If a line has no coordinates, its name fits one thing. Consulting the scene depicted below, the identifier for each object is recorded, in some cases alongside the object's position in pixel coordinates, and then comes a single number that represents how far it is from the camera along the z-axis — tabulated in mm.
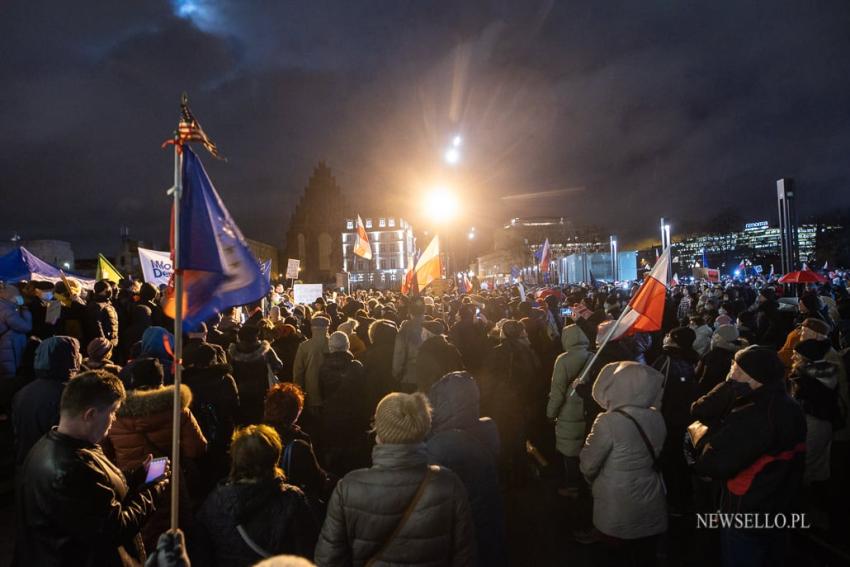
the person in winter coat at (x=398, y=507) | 2611
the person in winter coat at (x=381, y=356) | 7031
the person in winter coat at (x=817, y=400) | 4789
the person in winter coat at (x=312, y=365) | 7125
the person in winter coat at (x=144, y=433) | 3605
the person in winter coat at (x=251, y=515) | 2814
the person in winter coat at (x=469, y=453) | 3416
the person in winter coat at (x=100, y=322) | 7910
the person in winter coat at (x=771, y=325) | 9562
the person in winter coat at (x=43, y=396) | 4242
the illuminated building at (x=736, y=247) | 69562
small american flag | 2930
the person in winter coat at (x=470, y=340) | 8281
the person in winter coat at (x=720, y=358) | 5812
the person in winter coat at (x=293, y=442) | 3725
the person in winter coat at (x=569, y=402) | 5832
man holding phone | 2551
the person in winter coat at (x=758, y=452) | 3391
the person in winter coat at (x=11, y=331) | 6840
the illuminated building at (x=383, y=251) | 89688
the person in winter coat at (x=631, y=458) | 3727
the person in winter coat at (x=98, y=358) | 5137
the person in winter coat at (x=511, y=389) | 6070
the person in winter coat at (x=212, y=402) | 4867
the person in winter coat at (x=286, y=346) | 8438
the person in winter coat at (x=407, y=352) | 7250
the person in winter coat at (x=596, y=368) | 5547
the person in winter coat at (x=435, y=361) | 5617
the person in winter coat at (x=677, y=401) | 5418
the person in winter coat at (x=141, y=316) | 8688
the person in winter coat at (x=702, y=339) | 8312
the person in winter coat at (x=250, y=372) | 5984
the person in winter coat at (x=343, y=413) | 5523
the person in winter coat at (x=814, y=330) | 5566
